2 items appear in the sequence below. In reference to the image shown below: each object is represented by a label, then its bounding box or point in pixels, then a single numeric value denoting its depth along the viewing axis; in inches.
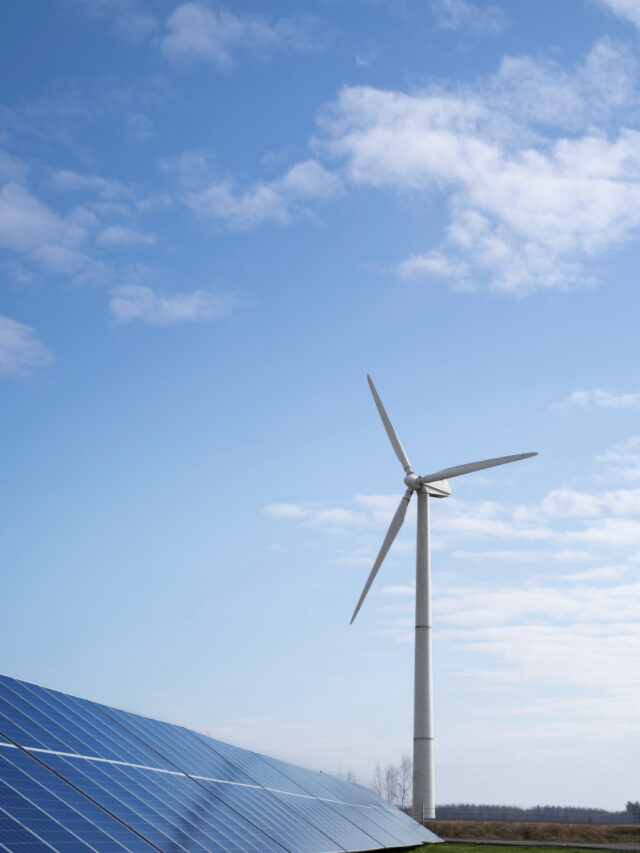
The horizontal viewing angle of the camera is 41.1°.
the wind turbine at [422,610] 2847.0
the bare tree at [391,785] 4646.4
